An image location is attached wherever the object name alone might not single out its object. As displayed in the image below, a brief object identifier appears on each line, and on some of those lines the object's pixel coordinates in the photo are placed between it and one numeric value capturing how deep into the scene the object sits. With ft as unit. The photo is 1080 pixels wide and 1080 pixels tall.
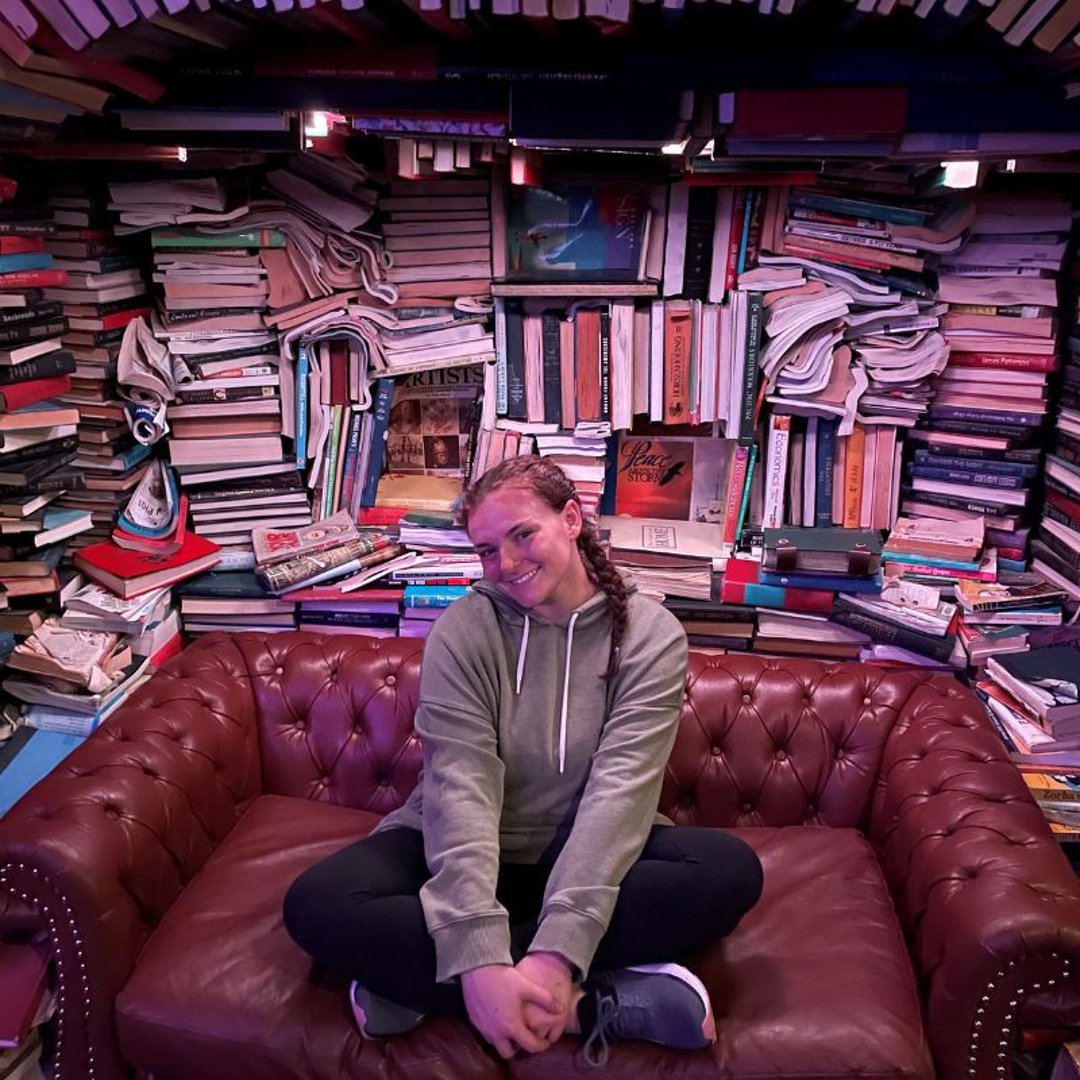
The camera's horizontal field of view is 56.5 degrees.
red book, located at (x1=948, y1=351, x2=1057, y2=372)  8.37
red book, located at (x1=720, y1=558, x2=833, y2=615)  8.61
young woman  4.81
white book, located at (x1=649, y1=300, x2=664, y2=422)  8.59
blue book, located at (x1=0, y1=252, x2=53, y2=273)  7.14
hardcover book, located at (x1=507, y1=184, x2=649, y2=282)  8.59
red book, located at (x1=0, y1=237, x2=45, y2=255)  7.10
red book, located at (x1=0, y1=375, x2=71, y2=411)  7.15
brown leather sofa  4.80
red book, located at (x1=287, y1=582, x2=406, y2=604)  8.71
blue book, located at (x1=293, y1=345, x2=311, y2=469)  8.82
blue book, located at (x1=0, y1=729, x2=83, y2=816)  6.93
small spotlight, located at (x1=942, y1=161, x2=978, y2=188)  7.14
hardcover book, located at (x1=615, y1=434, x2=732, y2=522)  9.44
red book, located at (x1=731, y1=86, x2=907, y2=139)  6.60
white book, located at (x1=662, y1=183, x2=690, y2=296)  8.42
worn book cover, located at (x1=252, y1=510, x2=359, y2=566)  8.82
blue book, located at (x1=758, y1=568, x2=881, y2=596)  8.53
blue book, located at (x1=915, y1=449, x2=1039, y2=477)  8.66
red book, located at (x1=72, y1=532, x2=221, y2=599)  8.29
